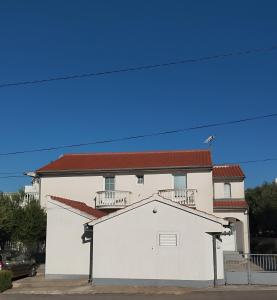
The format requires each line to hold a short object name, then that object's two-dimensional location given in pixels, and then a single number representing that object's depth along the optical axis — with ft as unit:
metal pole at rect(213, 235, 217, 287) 42.79
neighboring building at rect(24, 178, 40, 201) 75.91
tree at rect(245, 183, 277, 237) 106.28
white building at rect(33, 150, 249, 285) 44.54
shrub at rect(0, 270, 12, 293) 43.26
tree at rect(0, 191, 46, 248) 63.45
